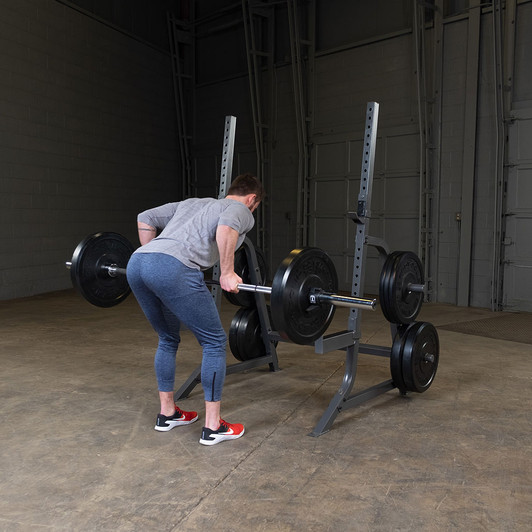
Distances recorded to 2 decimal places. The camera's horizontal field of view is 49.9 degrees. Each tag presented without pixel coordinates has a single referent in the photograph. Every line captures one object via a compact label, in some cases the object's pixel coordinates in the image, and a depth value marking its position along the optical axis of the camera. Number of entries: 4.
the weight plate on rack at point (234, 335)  3.30
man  2.19
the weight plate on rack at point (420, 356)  2.84
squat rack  2.53
